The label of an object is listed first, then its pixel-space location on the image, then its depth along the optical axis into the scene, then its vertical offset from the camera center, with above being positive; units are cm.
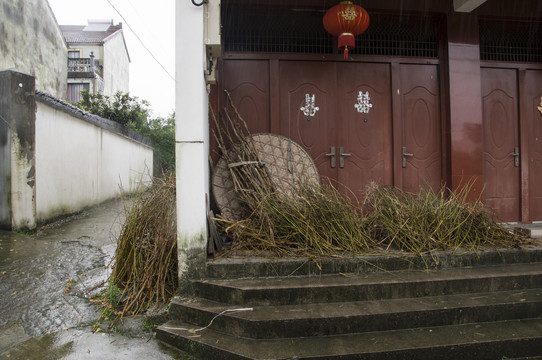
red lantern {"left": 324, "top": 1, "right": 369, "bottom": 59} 365 +189
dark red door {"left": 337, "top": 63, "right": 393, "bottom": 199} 445 +83
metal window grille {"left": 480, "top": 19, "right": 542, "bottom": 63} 470 +211
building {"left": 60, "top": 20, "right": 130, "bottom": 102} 1736 +817
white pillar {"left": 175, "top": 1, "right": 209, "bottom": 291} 269 +40
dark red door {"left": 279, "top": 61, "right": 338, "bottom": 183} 432 +106
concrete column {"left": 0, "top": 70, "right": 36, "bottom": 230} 438 +52
